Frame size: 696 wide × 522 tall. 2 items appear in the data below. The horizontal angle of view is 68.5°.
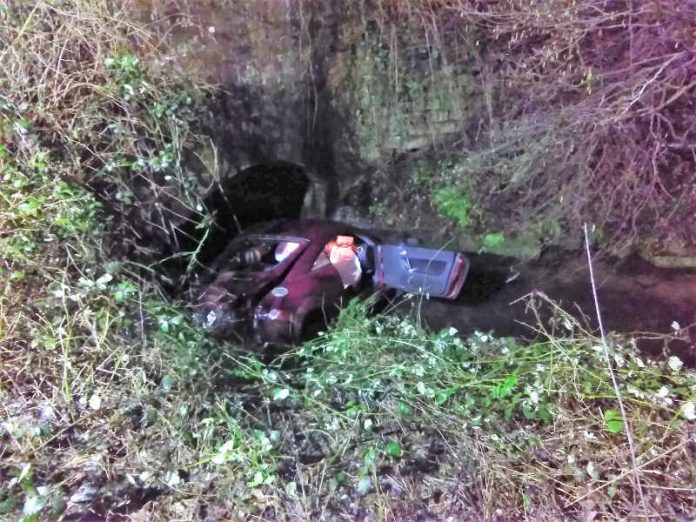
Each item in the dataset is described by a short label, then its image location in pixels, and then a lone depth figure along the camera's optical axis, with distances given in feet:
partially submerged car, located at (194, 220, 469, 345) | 15.38
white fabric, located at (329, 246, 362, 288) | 17.67
